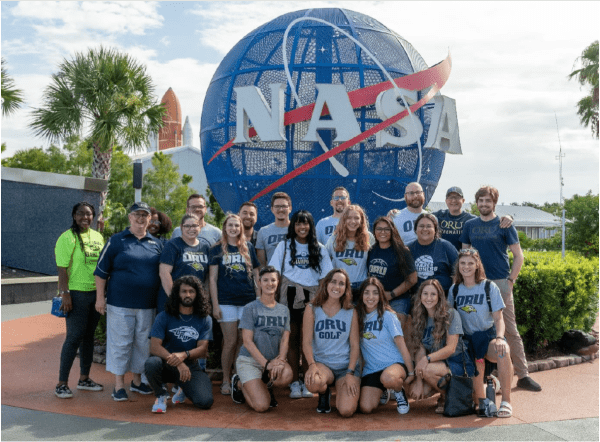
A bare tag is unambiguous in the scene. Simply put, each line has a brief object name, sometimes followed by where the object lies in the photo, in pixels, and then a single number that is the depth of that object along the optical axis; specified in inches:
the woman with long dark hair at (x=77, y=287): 231.3
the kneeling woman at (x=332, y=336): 207.5
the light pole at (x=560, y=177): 1448.6
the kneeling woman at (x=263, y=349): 209.6
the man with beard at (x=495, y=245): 236.1
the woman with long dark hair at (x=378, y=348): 207.3
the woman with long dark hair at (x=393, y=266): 220.4
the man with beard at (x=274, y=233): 243.9
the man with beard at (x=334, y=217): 246.2
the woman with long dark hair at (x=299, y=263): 221.5
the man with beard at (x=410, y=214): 253.9
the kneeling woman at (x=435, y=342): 207.5
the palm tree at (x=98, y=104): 665.0
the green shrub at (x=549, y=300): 292.2
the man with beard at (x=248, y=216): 247.9
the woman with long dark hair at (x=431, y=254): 225.6
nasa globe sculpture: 365.4
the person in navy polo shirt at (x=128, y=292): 225.5
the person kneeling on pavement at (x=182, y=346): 210.4
